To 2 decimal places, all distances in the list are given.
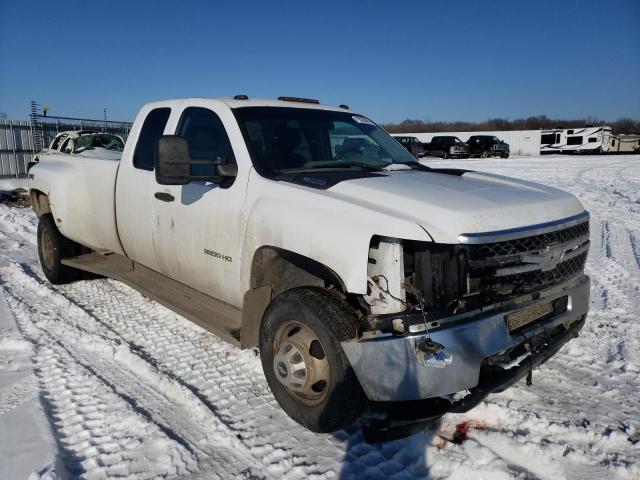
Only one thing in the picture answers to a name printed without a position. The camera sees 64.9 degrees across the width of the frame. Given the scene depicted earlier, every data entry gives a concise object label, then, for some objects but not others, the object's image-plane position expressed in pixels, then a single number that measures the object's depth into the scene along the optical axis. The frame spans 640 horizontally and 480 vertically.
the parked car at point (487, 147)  34.50
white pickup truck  2.55
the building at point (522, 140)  43.44
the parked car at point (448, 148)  34.09
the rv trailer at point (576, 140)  39.34
